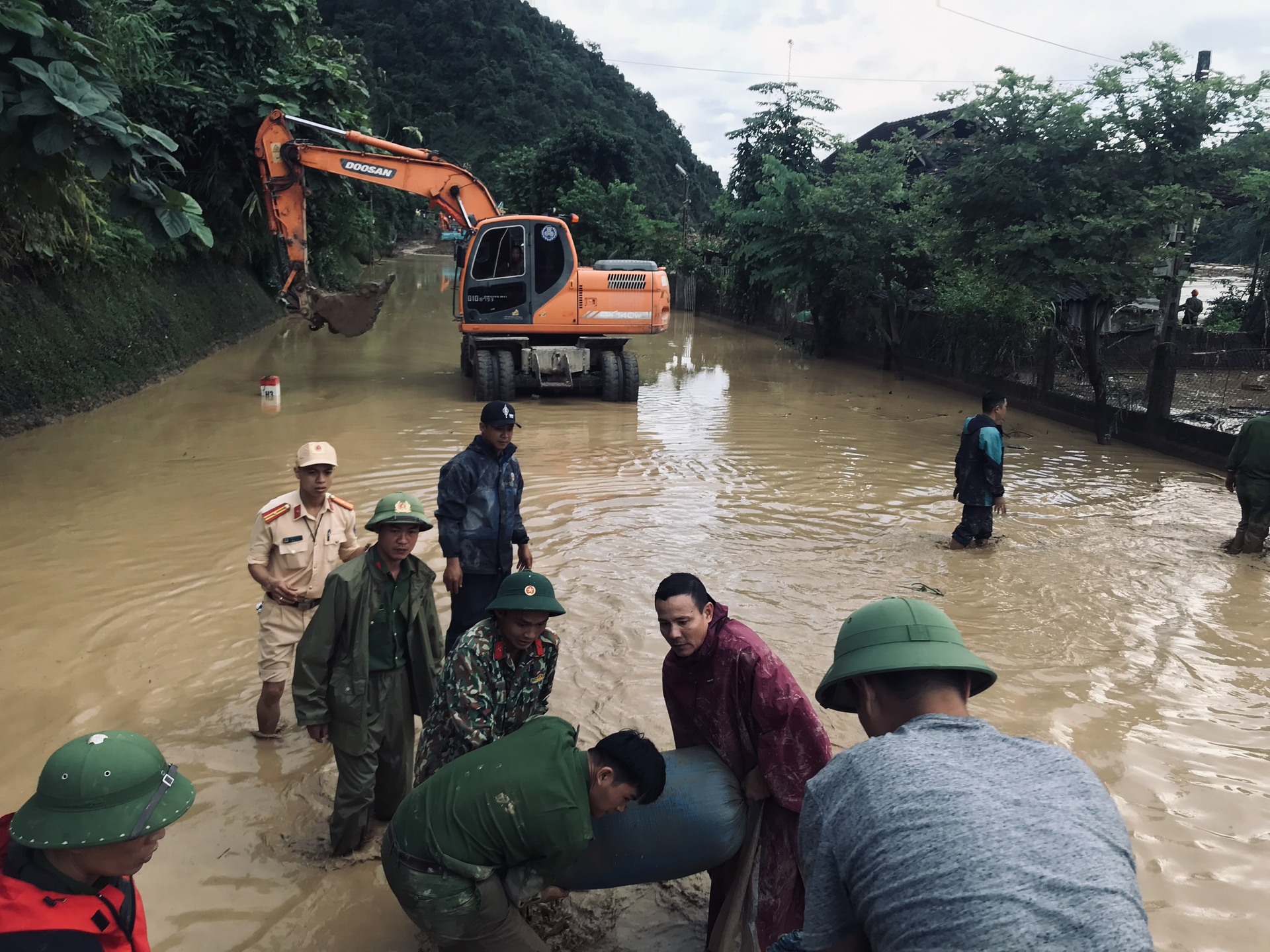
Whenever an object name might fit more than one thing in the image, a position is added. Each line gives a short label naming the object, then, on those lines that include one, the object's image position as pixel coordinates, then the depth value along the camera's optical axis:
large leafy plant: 4.60
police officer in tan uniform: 4.44
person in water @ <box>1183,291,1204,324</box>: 22.11
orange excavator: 14.51
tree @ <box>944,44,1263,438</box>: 12.41
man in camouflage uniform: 3.21
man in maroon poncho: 2.83
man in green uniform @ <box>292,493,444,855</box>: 3.65
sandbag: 2.88
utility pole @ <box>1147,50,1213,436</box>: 12.65
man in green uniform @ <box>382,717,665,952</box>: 2.61
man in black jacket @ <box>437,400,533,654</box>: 4.90
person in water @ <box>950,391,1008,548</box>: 7.84
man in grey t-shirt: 1.48
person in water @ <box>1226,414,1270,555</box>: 7.96
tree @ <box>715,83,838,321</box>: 29.27
